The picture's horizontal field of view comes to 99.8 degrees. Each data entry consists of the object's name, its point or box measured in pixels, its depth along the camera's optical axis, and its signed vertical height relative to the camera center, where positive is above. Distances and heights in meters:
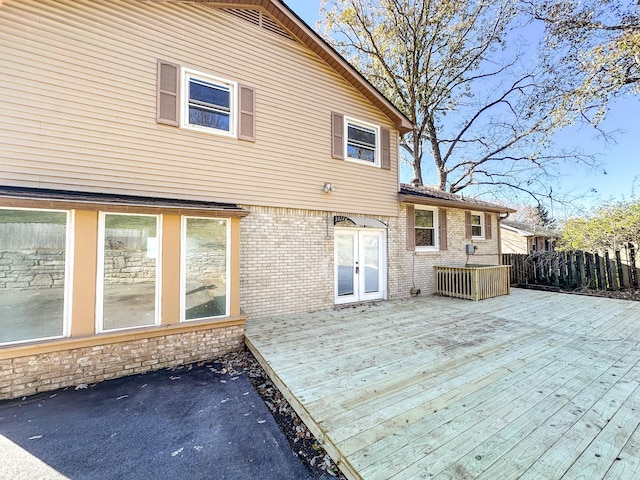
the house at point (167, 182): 4.09 +1.49
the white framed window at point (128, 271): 4.35 -0.34
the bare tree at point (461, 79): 13.39 +9.73
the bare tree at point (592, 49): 8.27 +6.74
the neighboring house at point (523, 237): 21.27 +1.17
